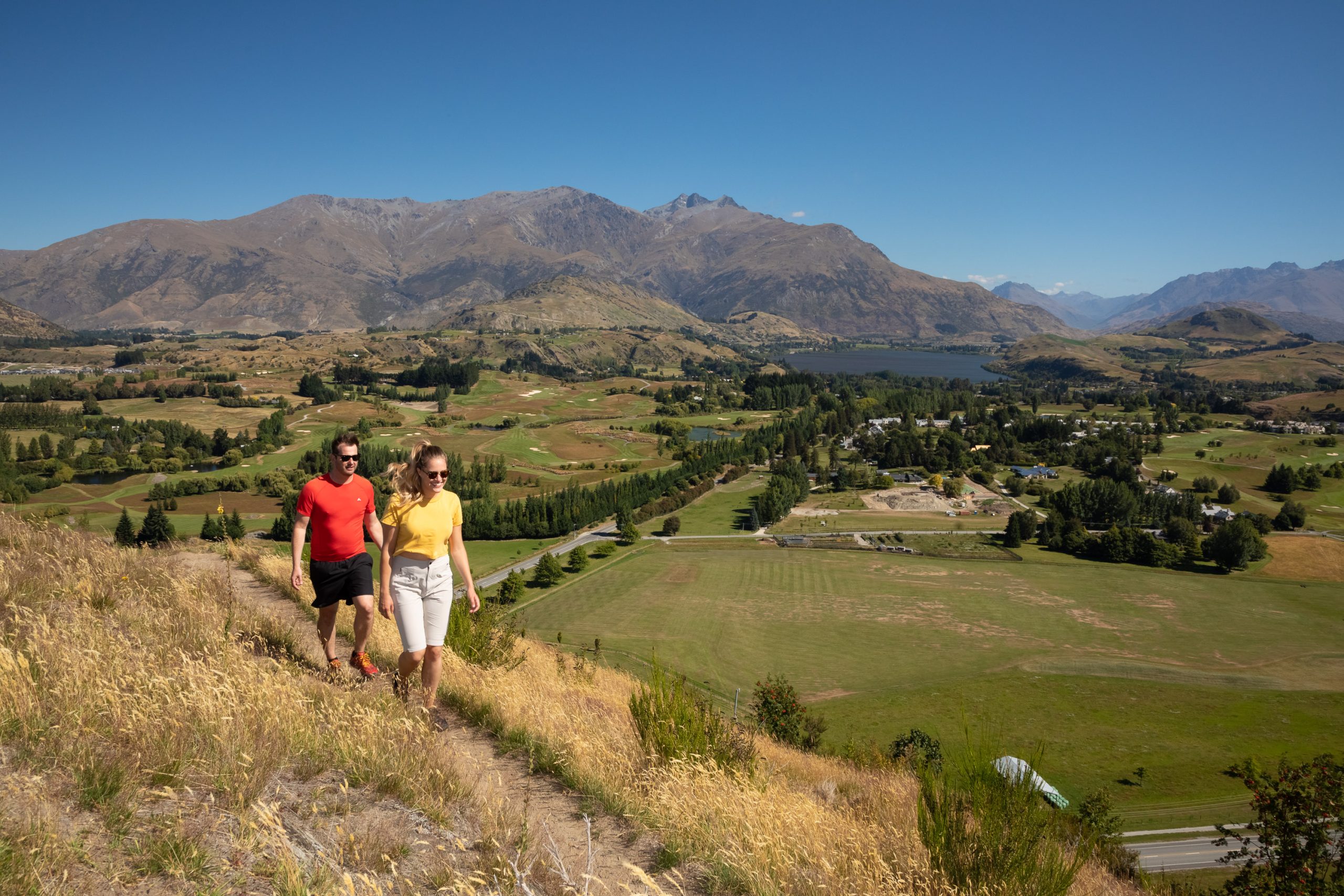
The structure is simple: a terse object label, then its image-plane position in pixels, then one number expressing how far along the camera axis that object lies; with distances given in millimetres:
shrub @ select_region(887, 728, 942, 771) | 26713
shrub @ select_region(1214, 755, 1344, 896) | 11055
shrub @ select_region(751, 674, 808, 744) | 28781
